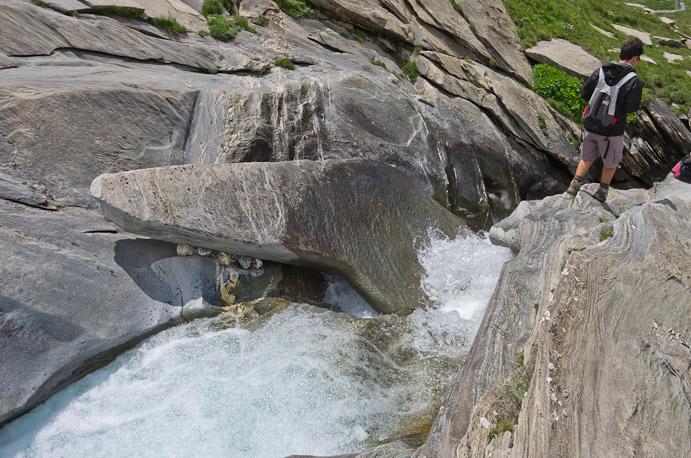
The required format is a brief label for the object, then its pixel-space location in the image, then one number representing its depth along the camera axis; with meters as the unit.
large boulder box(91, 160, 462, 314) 7.80
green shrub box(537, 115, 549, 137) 15.60
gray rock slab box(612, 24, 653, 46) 22.38
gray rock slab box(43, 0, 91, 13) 11.35
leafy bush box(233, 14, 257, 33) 14.10
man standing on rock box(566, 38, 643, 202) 8.34
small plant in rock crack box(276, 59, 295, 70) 13.07
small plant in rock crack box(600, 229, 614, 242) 7.68
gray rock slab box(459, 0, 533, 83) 17.52
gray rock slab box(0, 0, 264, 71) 10.13
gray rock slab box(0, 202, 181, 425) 6.68
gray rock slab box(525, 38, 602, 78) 17.36
